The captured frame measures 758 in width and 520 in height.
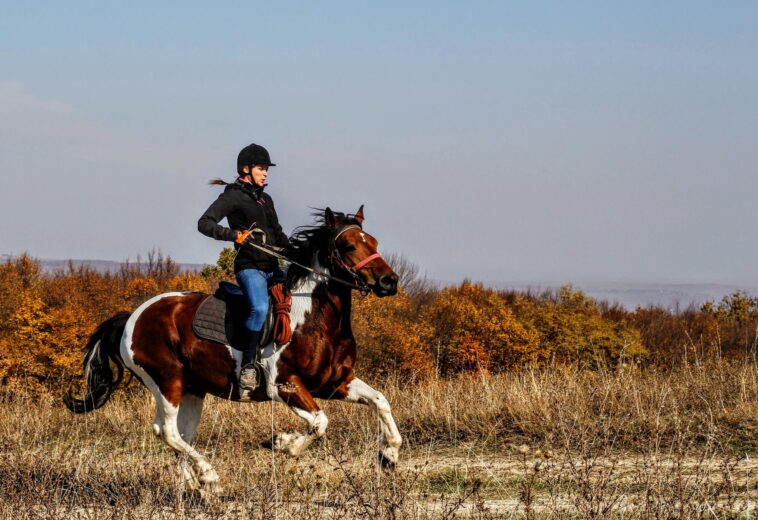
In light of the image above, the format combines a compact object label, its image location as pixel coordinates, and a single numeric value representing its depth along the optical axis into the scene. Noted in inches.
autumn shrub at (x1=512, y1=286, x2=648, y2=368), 1190.3
